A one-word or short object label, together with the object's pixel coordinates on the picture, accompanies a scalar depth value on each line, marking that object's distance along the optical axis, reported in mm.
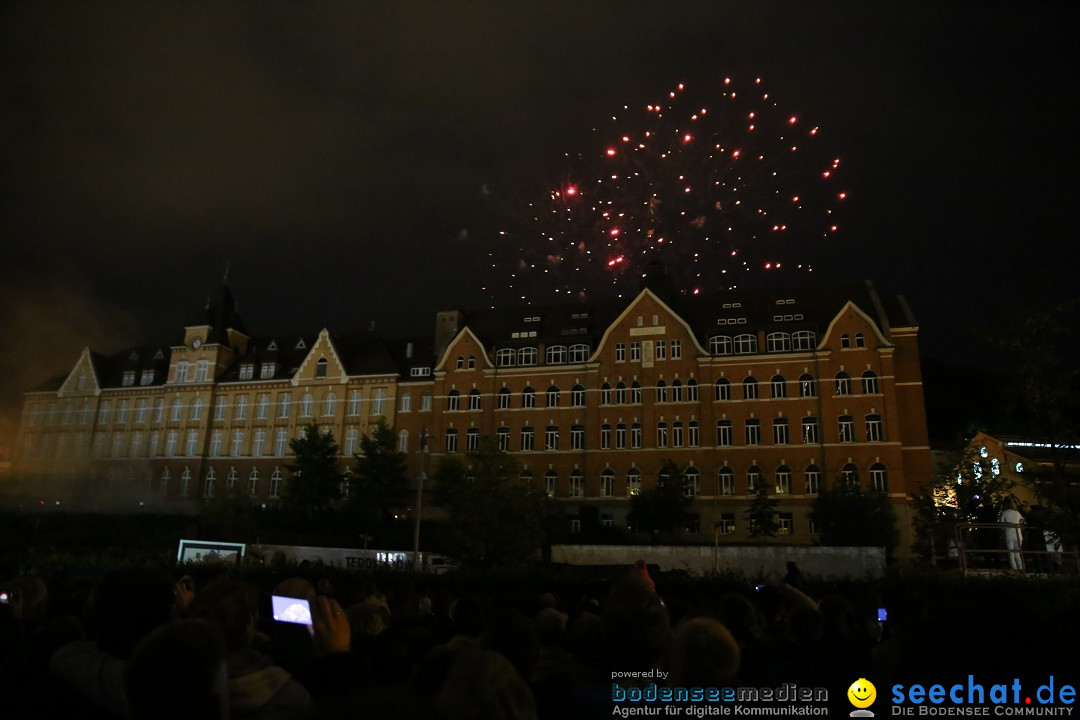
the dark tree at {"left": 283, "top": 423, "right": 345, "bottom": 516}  54938
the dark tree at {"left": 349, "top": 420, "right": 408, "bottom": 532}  52875
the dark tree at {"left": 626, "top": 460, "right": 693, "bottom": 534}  47719
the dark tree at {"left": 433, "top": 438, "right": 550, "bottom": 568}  40250
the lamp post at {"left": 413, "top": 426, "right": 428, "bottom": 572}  32788
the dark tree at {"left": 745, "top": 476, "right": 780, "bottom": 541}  46812
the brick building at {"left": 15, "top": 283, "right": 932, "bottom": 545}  50969
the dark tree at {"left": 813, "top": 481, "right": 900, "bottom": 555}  42594
